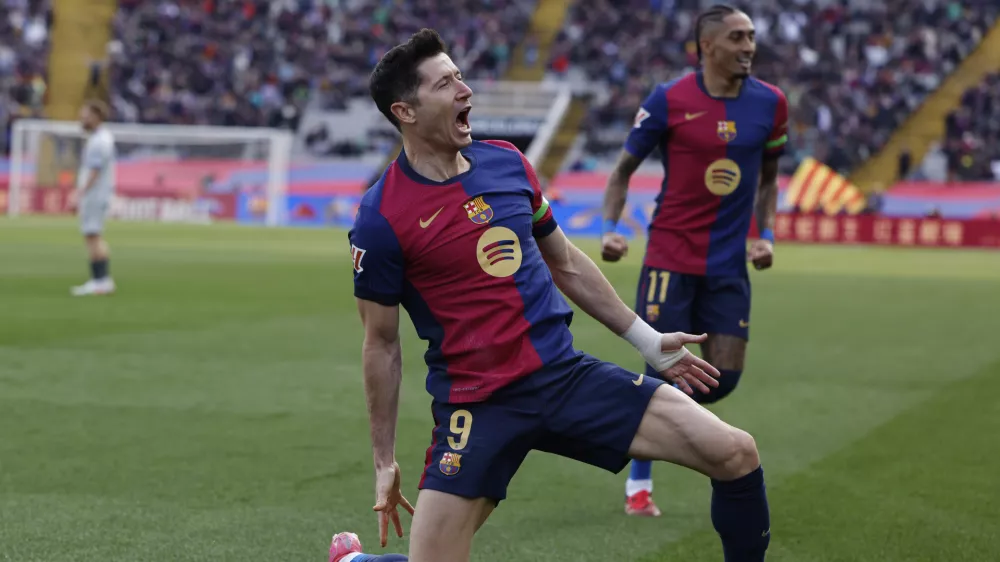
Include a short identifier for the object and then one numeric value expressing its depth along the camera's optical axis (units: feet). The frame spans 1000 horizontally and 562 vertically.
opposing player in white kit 53.21
